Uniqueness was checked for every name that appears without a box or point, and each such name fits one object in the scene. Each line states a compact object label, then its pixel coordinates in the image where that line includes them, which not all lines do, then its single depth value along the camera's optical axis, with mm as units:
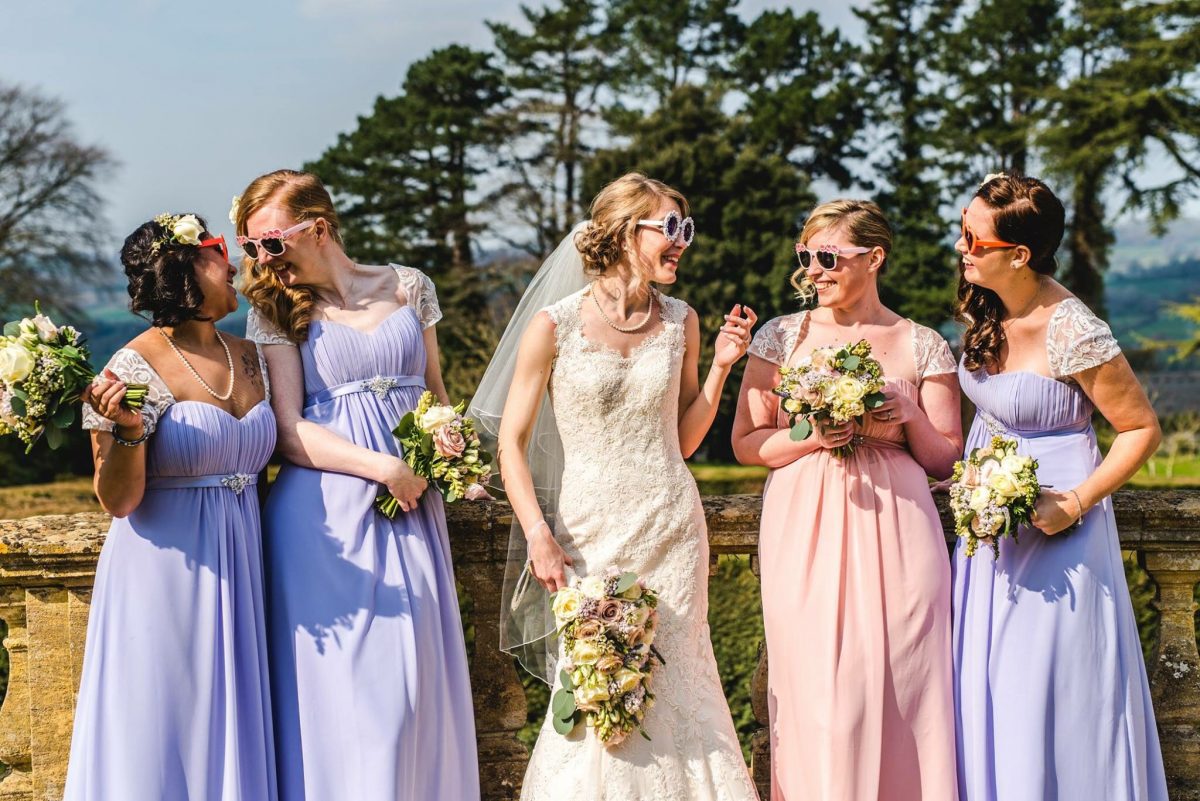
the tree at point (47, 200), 38344
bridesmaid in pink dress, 3881
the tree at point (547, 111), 37469
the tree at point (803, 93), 38031
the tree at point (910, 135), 34906
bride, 3830
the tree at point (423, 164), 36906
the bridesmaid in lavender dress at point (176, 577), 3586
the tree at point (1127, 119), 32062
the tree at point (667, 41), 40062
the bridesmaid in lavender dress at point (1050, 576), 3814
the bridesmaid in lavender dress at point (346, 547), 3758
